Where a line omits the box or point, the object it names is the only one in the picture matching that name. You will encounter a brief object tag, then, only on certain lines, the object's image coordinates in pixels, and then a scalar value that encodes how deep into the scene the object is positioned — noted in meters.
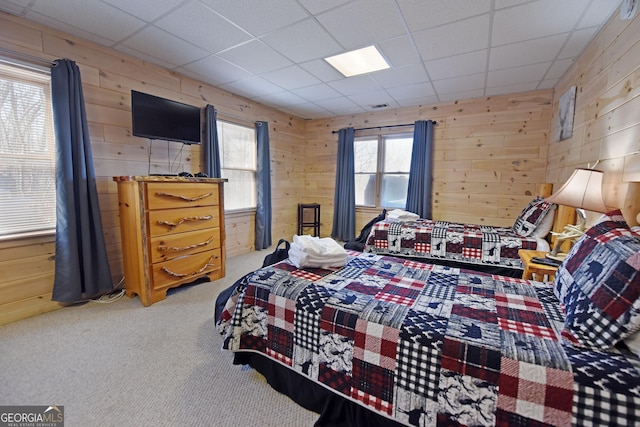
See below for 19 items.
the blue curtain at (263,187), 4.14
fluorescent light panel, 2.61
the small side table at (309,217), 5.00
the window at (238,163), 3.82
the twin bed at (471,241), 2.66
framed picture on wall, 2.73
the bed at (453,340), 0.85
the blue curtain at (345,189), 4.74
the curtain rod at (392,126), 4.12
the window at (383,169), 4.54
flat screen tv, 2.54
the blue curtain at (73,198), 2.17
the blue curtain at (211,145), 3.36
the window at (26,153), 2.06
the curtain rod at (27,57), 1.98
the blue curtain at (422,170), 4.09
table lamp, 1.70
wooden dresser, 2.34
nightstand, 1.78
